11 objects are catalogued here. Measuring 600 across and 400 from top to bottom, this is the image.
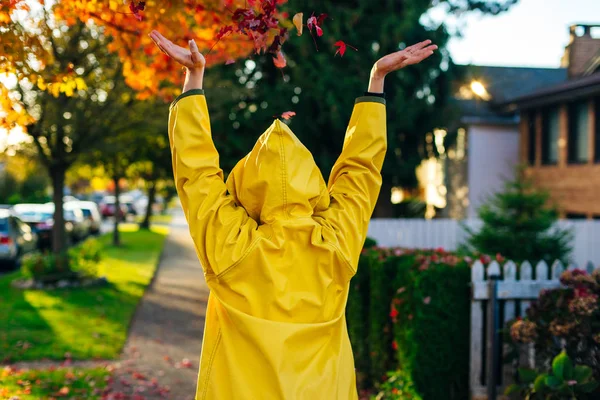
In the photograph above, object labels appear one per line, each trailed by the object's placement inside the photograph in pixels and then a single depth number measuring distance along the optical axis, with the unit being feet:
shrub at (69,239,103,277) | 44.16
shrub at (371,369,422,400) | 17.93
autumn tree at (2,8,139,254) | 39.75
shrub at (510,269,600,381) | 14.87
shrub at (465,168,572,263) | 32.45
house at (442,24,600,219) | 50.19
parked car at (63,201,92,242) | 83.43
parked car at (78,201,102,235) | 95.38
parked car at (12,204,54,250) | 68.90
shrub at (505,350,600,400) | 14.08
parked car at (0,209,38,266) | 54.70
